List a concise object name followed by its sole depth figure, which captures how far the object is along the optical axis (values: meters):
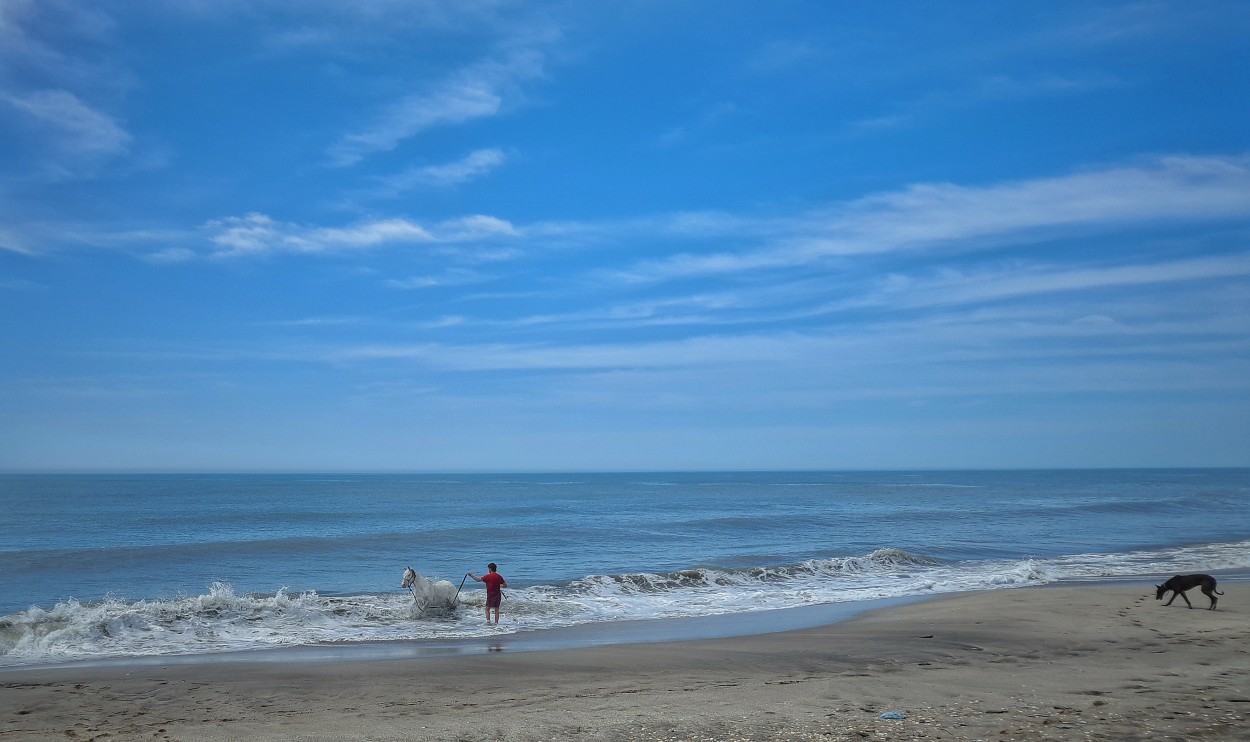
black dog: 16.90
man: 17.97
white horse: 18.25
